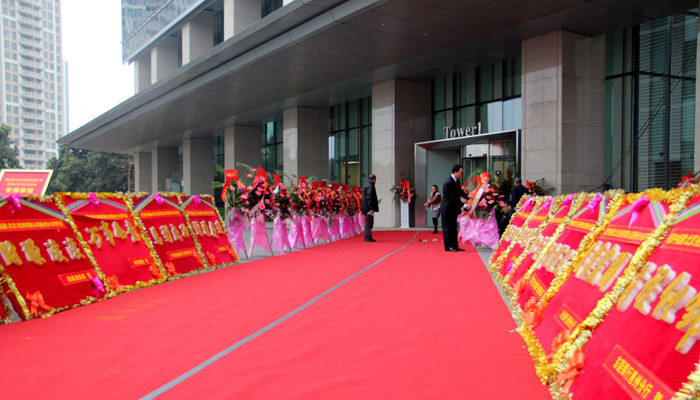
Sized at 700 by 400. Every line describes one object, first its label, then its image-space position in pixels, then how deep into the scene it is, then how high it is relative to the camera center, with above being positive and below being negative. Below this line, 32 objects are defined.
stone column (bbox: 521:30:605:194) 14.03 +2.19
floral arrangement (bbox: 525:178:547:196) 13.92 -0.01
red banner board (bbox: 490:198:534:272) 6.79 -0.61
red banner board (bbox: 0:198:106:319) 4.61 -0.74
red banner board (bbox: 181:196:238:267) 8.21 -0.73
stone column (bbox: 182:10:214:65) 26.90 +8.42
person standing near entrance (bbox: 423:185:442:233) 16.09 -0.51
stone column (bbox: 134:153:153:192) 44.38 +1.60
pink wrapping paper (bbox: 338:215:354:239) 15.17 -1.24
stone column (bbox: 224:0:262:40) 22.16 +7.87
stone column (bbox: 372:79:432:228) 20.20 +2.29
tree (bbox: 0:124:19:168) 61.31 +4.57
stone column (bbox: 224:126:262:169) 30.06 +2.61
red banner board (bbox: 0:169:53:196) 10.92 +0.17
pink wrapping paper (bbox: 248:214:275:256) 10.09 -0.96
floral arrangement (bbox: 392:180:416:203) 19.86 -0.14
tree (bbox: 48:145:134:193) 60.19 +1.81
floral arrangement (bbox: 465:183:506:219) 9.95 -0.29
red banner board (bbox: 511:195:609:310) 3.78 -0.50
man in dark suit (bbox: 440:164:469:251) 10.16 -0.38
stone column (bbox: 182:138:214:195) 34.41 +1.58
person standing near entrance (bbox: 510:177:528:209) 10.86 -0.12
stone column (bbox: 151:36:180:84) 31.77 +8.46
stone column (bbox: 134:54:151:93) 35.56 +8.48
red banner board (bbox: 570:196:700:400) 1.85 -0.61
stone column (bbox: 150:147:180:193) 40.47 +1.80
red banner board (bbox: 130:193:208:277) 7.05 -0.67
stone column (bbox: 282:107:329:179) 25.44 +2.41
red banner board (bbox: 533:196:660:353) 2.73 -0.50
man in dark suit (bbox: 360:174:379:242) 13.38 -0.45
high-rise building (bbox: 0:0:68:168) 110.51 +25.87
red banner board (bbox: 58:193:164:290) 5.86 -0.64
